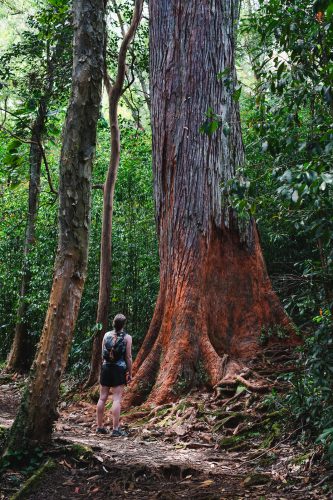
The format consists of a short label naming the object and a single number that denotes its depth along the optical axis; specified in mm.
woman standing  7539
